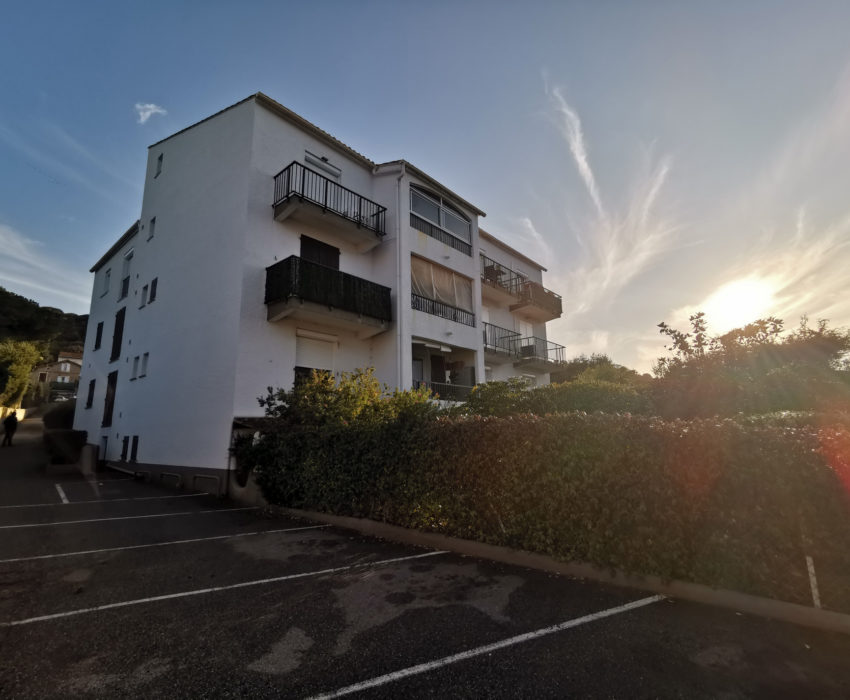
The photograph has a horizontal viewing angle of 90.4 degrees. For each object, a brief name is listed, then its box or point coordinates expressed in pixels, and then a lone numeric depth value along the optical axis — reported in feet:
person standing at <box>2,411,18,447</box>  71.36
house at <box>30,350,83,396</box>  151.06
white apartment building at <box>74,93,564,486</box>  40.19
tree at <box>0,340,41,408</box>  88.63
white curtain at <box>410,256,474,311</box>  50.90
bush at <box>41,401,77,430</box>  79.87
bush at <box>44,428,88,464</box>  58.65
